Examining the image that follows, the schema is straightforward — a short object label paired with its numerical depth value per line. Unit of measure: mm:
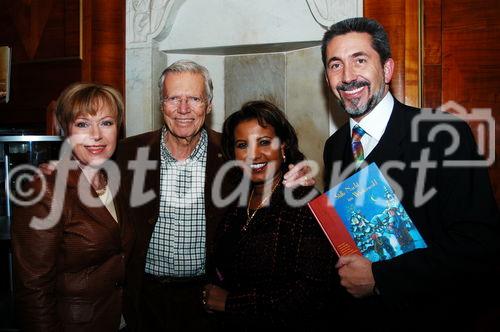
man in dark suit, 1339
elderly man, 2109
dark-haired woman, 1581
